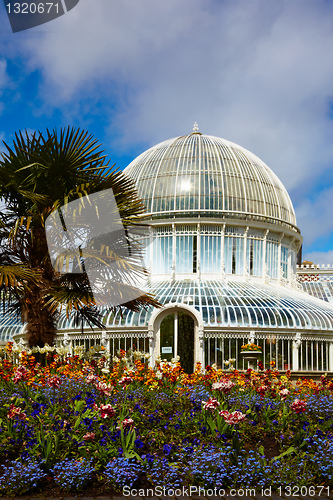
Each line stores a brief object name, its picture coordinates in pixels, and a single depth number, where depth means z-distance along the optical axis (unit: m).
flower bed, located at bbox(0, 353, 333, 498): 6.64
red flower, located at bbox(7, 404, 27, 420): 7.28
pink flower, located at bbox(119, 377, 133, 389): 8.19
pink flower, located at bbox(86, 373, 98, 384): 8.33
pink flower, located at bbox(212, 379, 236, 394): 7.80
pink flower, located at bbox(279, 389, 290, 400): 8.48
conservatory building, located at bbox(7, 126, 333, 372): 25.05
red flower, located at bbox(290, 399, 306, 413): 7.55
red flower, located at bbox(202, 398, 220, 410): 7.44
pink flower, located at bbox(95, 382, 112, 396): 7.77
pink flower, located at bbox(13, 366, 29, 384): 8.45
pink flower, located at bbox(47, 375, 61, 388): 8.10
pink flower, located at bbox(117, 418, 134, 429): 7.12
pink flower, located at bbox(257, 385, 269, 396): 9.16
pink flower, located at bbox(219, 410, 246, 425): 6.82
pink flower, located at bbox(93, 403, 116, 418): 7.14
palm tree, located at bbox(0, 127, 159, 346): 12.05
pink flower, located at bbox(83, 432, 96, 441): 7.14
